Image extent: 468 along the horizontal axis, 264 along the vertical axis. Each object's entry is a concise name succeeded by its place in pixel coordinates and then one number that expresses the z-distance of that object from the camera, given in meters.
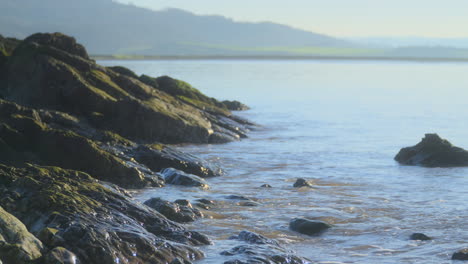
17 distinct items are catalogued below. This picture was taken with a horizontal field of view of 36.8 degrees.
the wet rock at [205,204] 14.90
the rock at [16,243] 8.57
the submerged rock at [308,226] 13.05
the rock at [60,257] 8.73
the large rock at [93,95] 24.38
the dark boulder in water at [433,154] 22.11
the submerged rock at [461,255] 11.10
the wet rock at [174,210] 13.34
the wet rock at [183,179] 17.59
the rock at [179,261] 9.99
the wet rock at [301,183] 18.16
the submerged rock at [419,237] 12.58
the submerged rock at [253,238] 11.57
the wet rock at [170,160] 19.20
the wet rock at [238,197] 15.95
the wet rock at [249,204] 15.46
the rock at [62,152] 16.53
